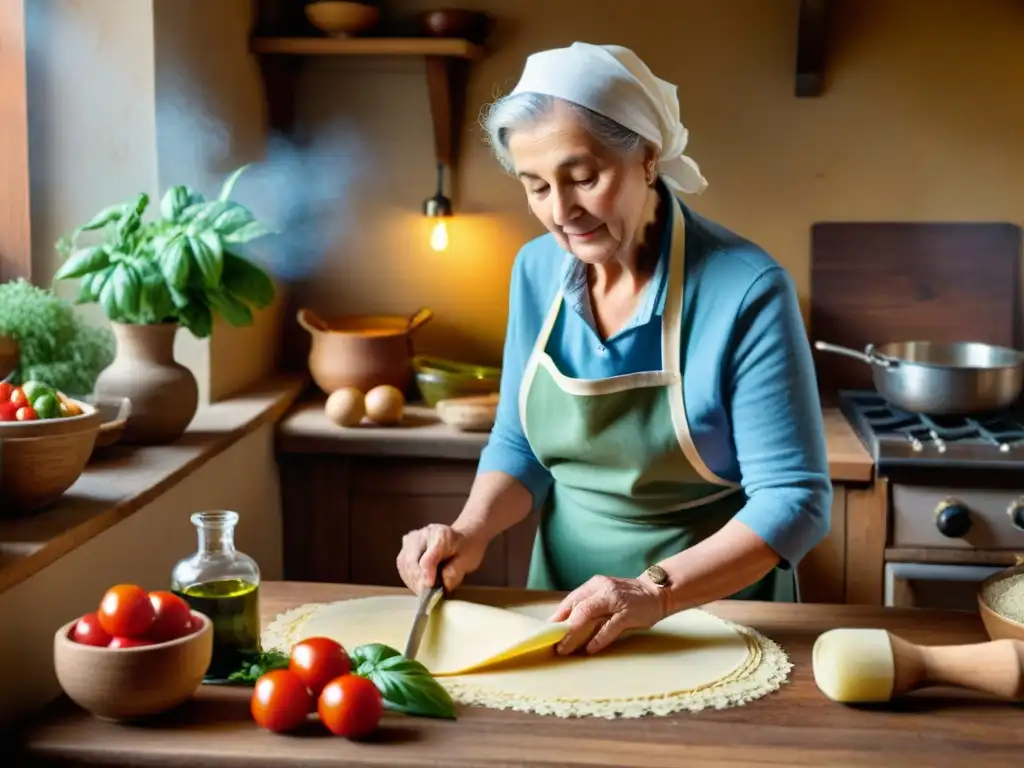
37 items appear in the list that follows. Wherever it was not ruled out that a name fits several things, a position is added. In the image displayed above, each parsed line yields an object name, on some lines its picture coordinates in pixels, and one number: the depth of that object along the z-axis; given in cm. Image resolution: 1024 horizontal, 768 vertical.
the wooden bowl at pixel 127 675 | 116
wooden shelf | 274
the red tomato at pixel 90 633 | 119
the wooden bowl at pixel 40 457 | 148
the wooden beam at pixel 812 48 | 270
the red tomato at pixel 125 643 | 117
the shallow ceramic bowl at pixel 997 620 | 132
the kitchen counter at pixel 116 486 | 143
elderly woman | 153
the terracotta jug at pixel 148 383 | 201
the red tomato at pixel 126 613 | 117
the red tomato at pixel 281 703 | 118
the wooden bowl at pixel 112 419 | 190
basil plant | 196
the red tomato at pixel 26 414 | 150
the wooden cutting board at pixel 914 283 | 292
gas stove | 232
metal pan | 248
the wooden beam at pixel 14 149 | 225
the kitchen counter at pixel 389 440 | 253
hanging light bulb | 290
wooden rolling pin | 124
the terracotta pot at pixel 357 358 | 276
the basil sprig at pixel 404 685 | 123
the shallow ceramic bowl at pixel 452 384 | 275
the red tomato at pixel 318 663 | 123
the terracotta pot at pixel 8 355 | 194
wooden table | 114
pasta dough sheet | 128
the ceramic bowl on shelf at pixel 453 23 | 277
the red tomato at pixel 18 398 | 152
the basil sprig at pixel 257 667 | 130
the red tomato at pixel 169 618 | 120
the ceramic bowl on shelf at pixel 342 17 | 277
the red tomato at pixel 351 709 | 117
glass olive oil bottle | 130
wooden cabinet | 259
